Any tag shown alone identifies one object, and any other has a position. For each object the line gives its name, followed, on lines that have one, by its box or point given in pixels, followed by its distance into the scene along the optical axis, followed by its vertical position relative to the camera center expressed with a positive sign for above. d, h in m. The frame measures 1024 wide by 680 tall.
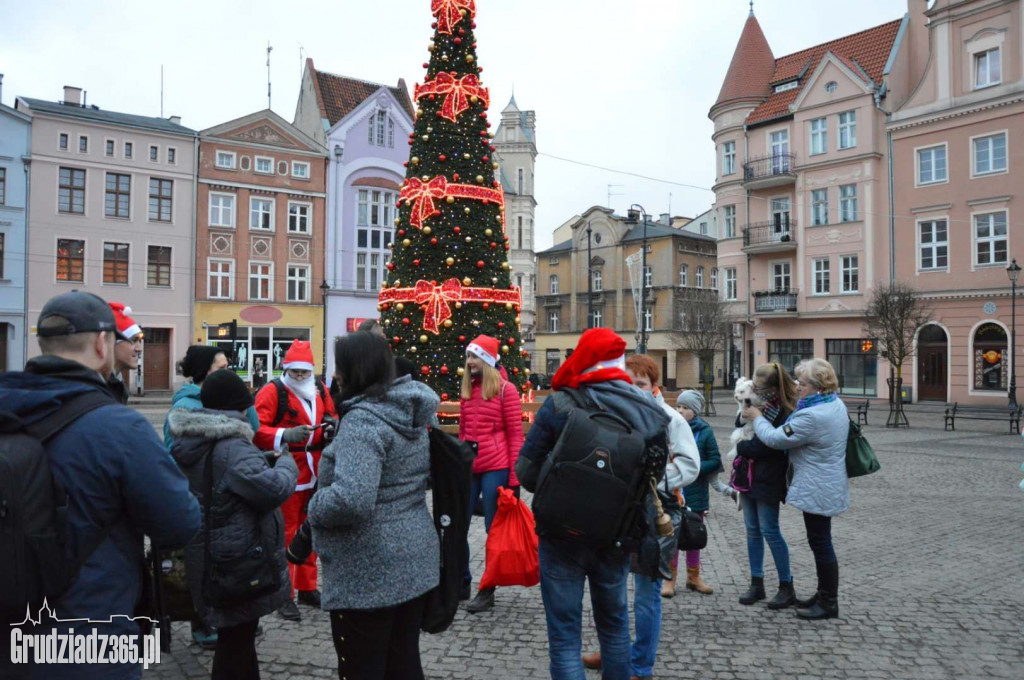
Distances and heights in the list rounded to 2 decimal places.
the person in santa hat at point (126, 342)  3.96 +0.05
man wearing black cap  2.16 -0.37
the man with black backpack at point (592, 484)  3.18 -0.58
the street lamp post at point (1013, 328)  26.48 +1.02
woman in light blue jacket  5.22 -0.76
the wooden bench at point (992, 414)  19.95 -1.92
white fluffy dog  5.80 -0.37
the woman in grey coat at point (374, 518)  2.90 -0.67
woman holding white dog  5.52 -1.02
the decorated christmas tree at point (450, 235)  12.15 +1.98
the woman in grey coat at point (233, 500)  3.51 -0.71
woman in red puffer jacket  5.86 -0.55
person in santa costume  5.49 -0.51
